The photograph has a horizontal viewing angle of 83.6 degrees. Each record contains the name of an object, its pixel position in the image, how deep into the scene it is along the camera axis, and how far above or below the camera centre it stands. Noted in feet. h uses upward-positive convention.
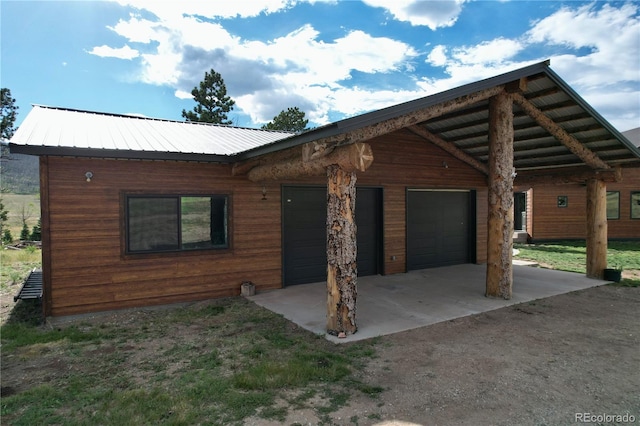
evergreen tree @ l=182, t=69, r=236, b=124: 86.58 +26.77
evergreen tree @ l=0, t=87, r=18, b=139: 60.85 +17.25
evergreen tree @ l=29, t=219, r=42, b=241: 60.18 -3.87
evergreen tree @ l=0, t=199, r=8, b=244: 57.26 -2.93
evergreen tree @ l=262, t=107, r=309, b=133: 99.86 +25.21
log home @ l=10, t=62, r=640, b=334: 17.56 +1.32
